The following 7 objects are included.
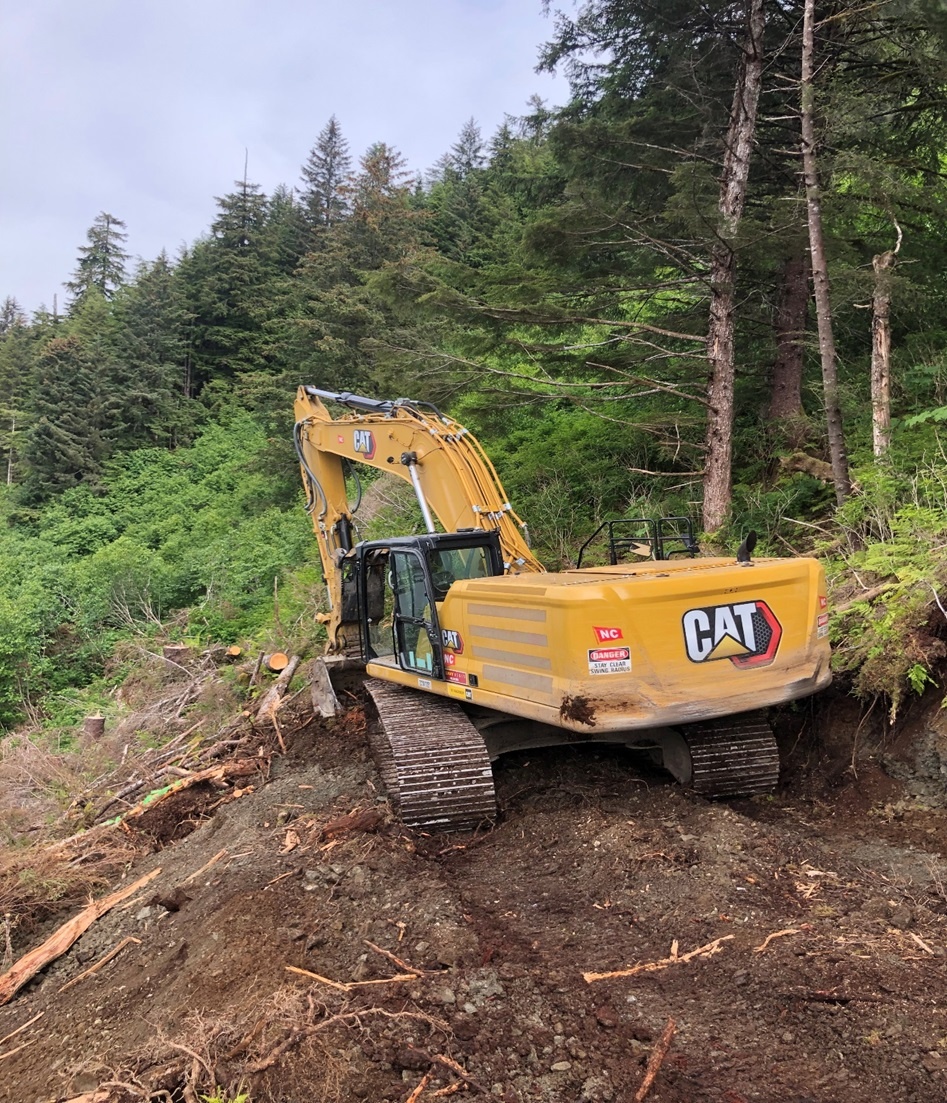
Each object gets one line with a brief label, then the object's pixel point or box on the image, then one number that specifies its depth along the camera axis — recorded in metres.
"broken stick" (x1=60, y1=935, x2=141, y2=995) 4.15
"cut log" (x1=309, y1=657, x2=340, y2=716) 7.56
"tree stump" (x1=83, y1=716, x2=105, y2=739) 10.63
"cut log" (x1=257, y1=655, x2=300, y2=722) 8.54
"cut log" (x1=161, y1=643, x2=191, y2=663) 12.51
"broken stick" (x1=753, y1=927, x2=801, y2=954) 3.24
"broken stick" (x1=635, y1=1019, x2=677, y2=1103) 2.41
